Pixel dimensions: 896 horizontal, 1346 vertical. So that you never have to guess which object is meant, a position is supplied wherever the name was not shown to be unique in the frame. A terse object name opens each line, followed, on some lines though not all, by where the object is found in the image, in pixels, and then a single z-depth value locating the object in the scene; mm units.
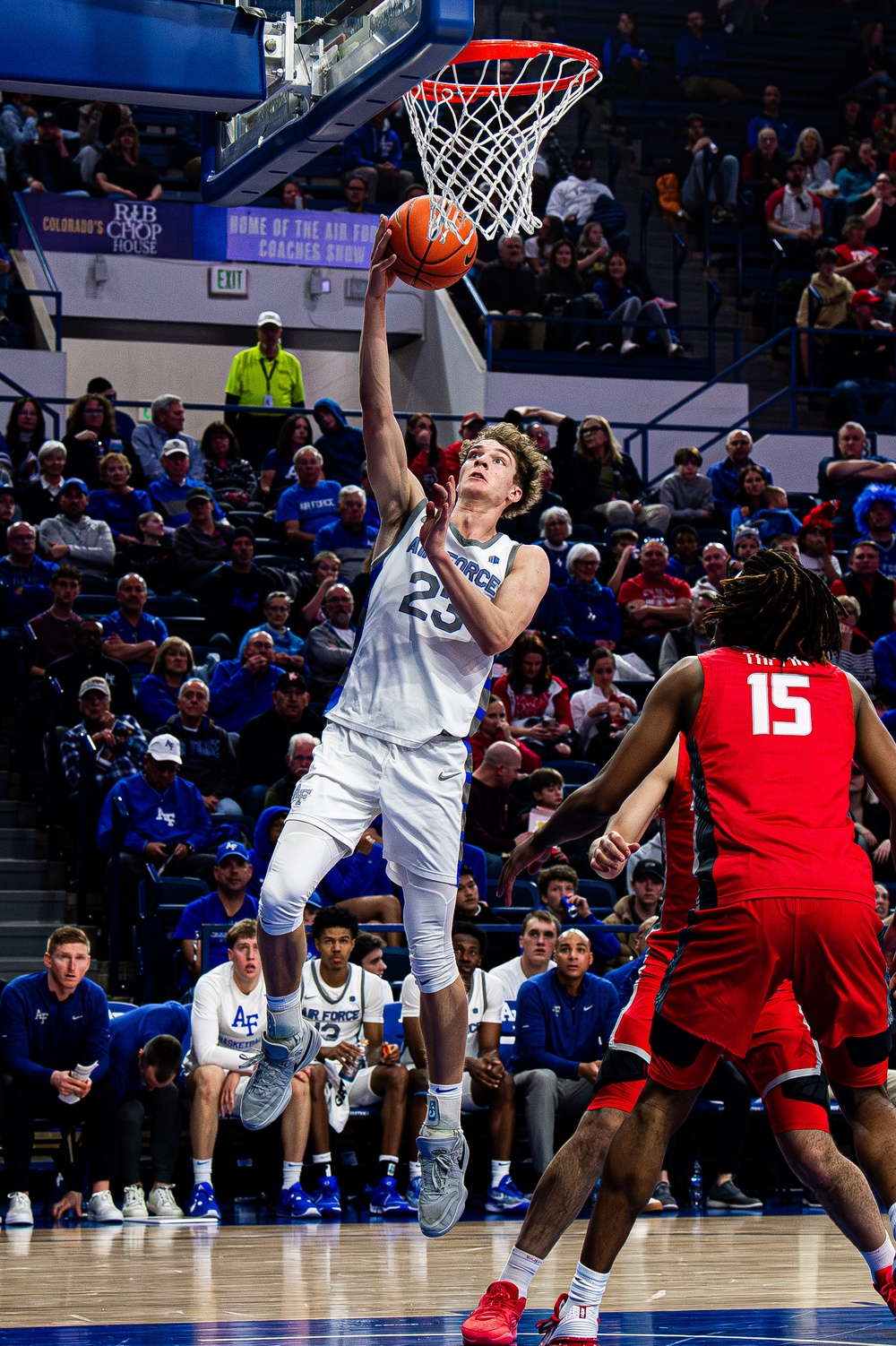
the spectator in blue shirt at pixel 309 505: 13875
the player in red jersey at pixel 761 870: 4371
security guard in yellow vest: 15797
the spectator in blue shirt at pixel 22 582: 12203
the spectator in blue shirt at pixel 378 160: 19109
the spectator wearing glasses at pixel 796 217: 20625
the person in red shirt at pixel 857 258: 19172
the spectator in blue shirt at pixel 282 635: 11852
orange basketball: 5555
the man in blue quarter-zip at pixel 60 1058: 8797
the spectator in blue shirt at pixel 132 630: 11789
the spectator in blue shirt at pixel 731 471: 15906
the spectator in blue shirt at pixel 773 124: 22031
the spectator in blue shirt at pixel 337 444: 14453
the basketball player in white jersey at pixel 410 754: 5332
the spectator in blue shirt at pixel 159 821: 10477
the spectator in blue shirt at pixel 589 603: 13391
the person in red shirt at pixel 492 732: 11438
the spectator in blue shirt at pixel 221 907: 9719
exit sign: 18359
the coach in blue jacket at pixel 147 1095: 8945
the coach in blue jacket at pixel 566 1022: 9539
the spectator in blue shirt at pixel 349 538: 13227
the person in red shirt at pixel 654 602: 13617
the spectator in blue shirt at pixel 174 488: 13430
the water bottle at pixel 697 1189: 9930
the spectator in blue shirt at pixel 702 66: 23172
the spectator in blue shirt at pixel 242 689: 11703
